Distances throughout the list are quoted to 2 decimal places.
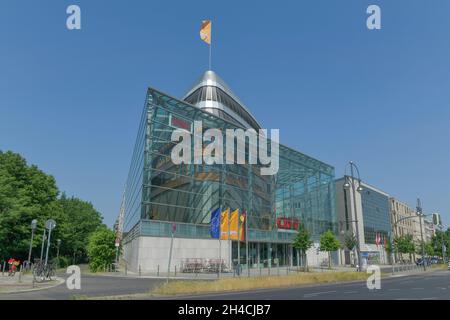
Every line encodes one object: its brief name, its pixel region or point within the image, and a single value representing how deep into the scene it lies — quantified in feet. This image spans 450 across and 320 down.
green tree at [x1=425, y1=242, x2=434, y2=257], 296.51
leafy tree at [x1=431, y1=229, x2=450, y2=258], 338.25
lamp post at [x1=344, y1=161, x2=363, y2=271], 106.73
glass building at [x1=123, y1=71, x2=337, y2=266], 124.06
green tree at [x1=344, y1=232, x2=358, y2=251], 200.54
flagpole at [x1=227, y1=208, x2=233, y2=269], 141.13
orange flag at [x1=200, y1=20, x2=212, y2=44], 219.41
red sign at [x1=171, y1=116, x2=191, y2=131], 135.40
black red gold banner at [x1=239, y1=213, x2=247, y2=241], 110.11
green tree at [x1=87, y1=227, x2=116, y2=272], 132.57
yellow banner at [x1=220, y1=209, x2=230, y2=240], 105.70
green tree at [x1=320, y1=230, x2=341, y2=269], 170.60
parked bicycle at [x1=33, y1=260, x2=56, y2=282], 84.97
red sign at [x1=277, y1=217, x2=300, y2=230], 177.88
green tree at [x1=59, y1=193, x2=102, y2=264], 223.12
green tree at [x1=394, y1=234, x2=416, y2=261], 238.68
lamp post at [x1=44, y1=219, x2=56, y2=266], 71.87
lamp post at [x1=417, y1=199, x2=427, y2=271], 168.25
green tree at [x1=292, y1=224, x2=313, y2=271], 149.69
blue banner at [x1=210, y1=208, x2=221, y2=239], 106.42
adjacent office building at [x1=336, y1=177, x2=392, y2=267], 256.40
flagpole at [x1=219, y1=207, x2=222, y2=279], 106.24
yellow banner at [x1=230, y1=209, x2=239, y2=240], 105.84
